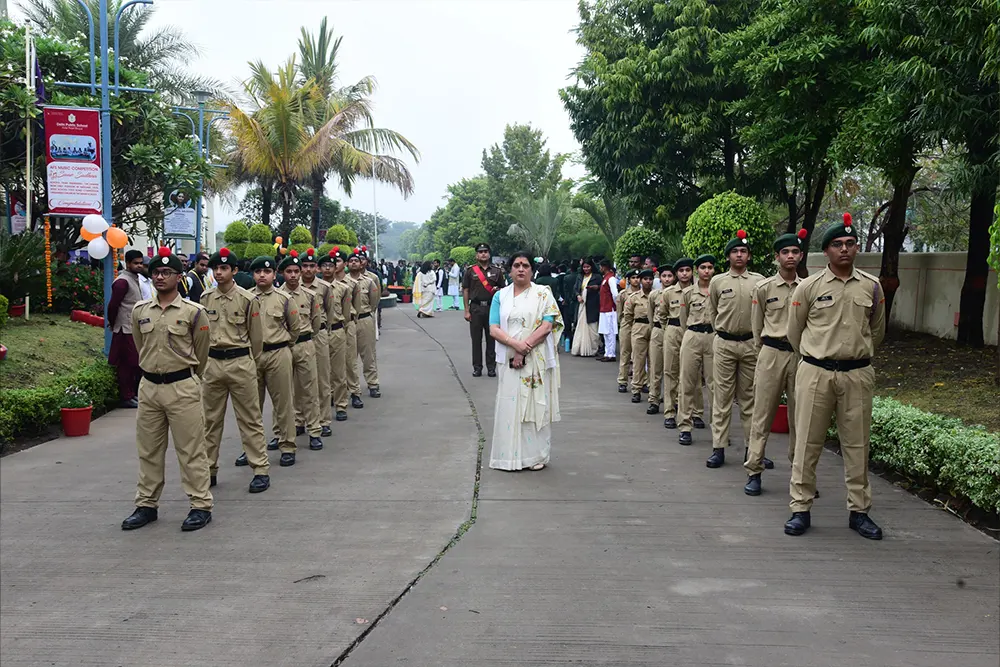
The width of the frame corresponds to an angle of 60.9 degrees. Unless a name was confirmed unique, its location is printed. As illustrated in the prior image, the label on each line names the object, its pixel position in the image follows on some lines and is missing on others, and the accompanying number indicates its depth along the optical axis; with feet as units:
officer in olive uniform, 43.52
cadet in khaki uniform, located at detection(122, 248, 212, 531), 19.49
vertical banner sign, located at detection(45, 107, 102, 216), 38.96
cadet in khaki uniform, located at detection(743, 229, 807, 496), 21.53
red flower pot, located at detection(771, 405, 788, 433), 29.37
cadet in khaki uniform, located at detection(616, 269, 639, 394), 40.61
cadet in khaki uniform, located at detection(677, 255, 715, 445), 28.17
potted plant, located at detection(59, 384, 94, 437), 29.09
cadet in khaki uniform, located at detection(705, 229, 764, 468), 24.67
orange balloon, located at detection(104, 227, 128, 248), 37.14
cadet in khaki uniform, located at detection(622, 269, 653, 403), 37.52
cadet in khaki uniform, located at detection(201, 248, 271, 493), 22.50
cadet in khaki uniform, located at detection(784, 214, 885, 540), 18.51
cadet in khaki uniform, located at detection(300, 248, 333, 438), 30.42
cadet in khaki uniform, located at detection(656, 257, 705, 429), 31.65
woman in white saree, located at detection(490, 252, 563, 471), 24.31
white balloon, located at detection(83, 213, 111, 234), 36.65
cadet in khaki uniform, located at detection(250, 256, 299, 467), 24.59
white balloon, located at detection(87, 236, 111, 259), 37.35
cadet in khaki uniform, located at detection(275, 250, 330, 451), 27.20
